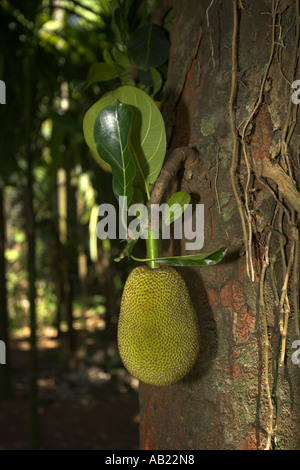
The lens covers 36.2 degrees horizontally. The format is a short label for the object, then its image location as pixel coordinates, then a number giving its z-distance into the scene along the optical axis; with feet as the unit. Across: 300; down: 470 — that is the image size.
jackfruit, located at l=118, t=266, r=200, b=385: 1.52
